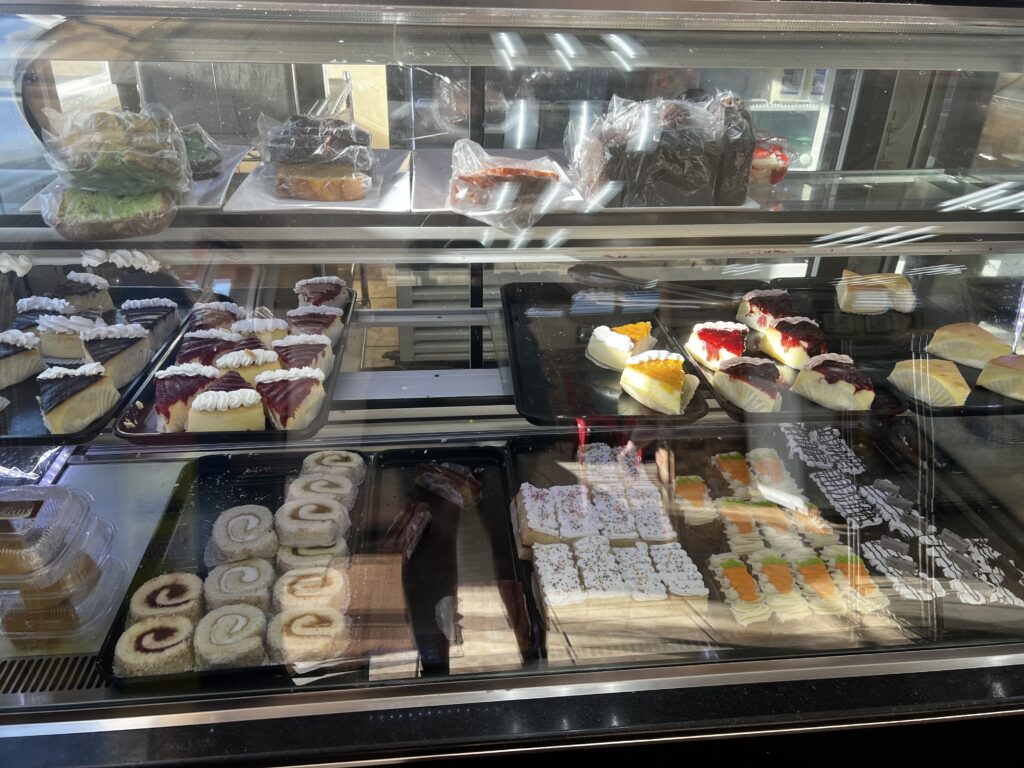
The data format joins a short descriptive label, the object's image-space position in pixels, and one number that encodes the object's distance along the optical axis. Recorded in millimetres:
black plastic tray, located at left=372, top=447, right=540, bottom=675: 1680
